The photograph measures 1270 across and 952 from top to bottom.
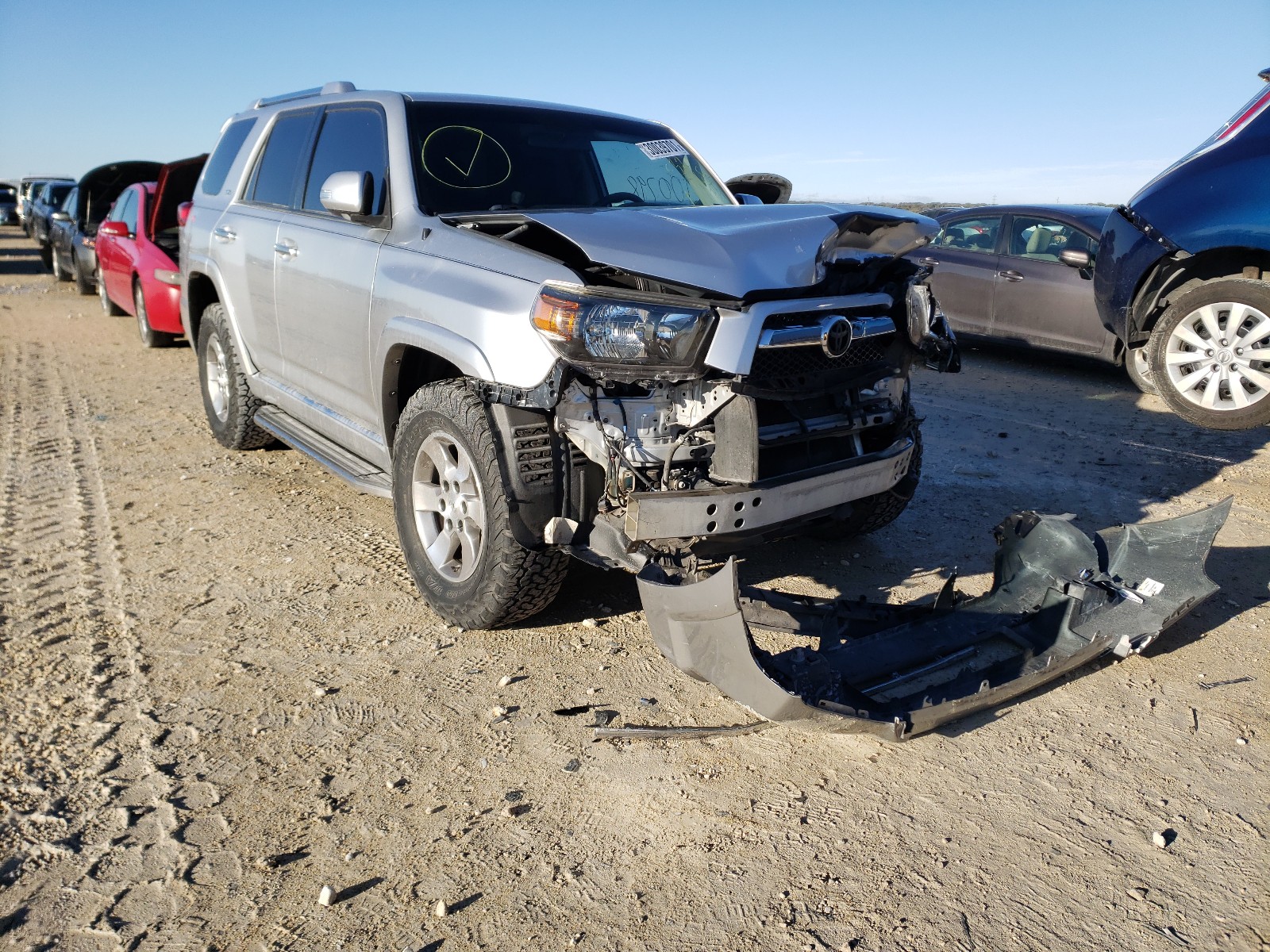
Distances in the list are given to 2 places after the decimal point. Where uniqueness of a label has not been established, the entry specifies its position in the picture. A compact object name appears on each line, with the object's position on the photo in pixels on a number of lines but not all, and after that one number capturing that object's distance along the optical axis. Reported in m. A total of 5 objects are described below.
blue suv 6.48
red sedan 9.66
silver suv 3.14
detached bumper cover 2.86
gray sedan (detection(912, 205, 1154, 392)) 8.49
